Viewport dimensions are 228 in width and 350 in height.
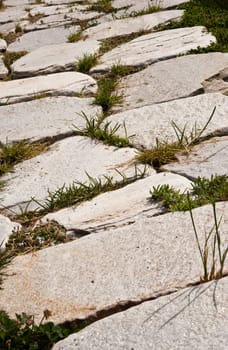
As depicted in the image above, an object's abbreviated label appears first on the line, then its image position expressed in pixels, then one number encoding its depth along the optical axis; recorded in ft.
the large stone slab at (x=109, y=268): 11.25
